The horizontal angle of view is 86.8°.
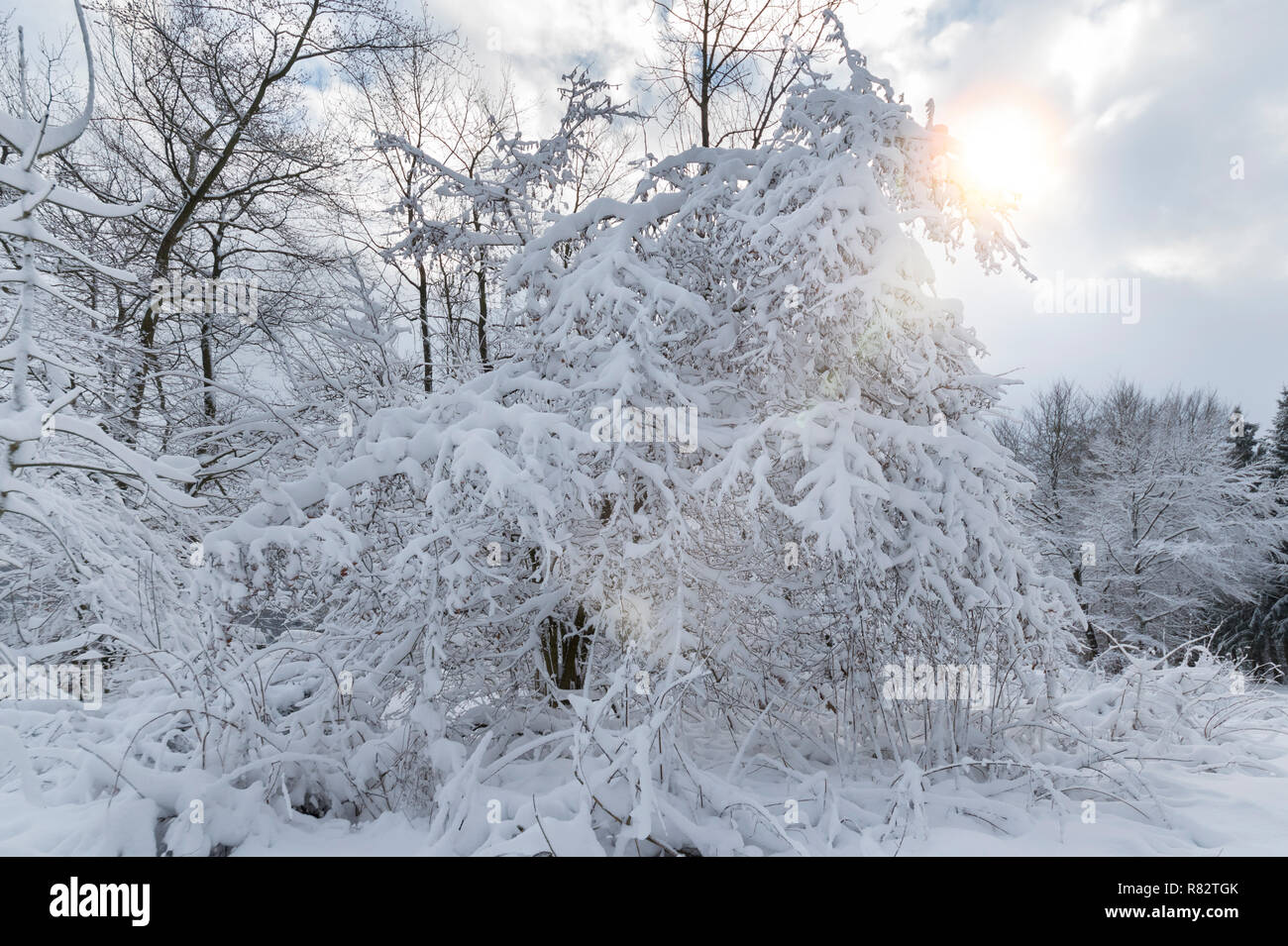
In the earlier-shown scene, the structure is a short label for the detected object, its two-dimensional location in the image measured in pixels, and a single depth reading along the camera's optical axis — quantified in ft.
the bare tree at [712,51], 27.81
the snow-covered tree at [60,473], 12.69
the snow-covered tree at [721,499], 13.25
